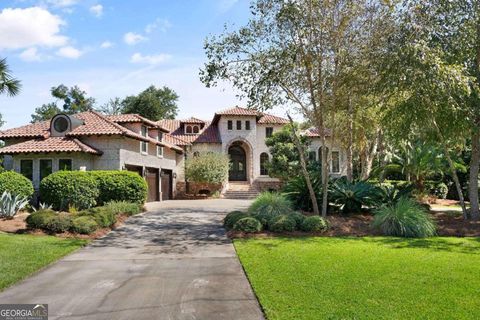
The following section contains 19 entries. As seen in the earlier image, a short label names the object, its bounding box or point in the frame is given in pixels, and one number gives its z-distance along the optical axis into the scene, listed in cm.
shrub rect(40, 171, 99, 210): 2020
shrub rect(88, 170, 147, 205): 2086
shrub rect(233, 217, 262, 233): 1330
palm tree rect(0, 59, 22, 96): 1783
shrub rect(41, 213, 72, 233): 1356
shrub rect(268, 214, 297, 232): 1345
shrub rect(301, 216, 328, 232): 1352
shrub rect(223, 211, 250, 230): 1459
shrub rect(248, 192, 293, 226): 1455
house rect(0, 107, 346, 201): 2339
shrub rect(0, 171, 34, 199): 1961
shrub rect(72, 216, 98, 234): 1340
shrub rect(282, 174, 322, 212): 1797
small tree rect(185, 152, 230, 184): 3172
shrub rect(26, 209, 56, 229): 1379
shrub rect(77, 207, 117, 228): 1445
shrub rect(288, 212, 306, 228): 1393
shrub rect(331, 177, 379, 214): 1688
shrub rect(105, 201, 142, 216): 1717
